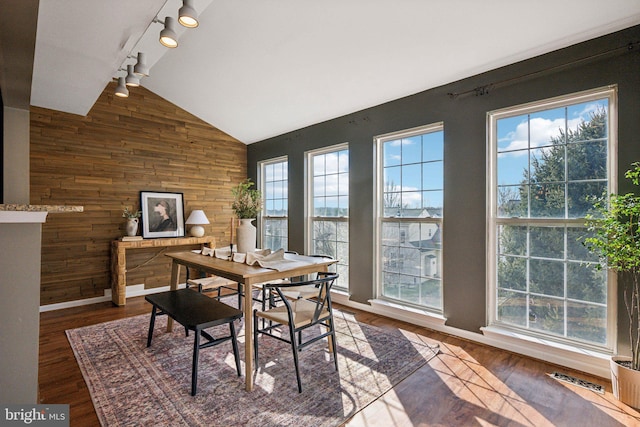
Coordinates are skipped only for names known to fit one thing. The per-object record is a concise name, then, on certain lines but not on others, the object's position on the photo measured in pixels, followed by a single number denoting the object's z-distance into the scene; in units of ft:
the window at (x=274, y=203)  18.15
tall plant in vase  9.87
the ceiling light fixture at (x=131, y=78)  10.33
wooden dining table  7.32
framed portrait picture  16.10
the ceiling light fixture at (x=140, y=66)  9.49
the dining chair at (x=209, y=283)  11.23
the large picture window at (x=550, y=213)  8.45
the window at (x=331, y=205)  14.84
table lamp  17.01
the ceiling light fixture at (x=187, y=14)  7.18
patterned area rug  6.57
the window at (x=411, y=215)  11.70
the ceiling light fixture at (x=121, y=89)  10.58
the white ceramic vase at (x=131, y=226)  15.12
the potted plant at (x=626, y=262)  6.88
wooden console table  14.24
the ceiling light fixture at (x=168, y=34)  7.83
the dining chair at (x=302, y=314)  7.32
